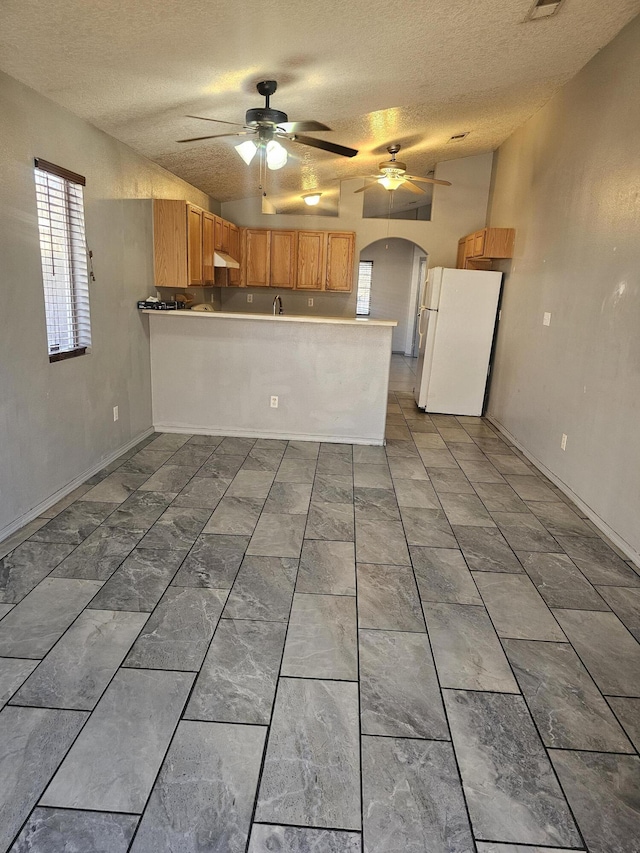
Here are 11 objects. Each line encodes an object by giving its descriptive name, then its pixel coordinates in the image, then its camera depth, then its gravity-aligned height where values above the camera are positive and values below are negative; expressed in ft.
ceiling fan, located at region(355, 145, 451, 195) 17.89 +3.86
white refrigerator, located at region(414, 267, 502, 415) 19.62 -1.51
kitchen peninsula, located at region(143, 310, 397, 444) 15.69 -2.58
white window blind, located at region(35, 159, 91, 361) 10.44 +0.32
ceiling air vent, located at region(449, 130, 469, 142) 18.32 +5.40
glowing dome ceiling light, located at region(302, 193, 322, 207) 22.03 +3.60
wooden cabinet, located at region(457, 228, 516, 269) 18.61 +1.92
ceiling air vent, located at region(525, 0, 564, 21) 9.59 +5.21
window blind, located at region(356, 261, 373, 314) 38.29 +0.34
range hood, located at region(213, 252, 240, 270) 19.48 +0.84
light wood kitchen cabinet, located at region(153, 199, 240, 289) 15.33 +1.10
